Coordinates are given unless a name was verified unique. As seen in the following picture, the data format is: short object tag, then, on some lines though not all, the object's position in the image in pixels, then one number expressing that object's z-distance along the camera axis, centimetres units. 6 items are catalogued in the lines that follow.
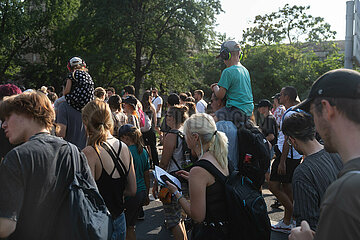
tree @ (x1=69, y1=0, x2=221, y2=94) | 2616
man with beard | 119
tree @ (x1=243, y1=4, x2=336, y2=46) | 3978
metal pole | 604
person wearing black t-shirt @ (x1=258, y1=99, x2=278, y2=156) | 787
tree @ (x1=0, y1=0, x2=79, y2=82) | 2908
